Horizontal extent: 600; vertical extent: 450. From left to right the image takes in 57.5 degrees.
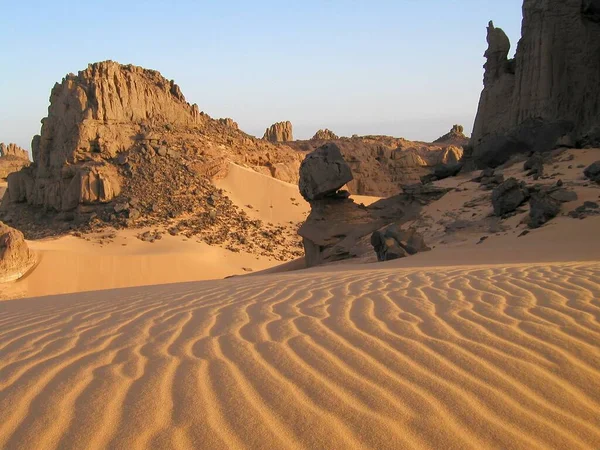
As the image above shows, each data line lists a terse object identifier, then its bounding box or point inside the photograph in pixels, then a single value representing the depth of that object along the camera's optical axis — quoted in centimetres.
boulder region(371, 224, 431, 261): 1128
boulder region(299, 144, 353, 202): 1459
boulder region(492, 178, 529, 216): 1238
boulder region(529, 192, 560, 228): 1121
